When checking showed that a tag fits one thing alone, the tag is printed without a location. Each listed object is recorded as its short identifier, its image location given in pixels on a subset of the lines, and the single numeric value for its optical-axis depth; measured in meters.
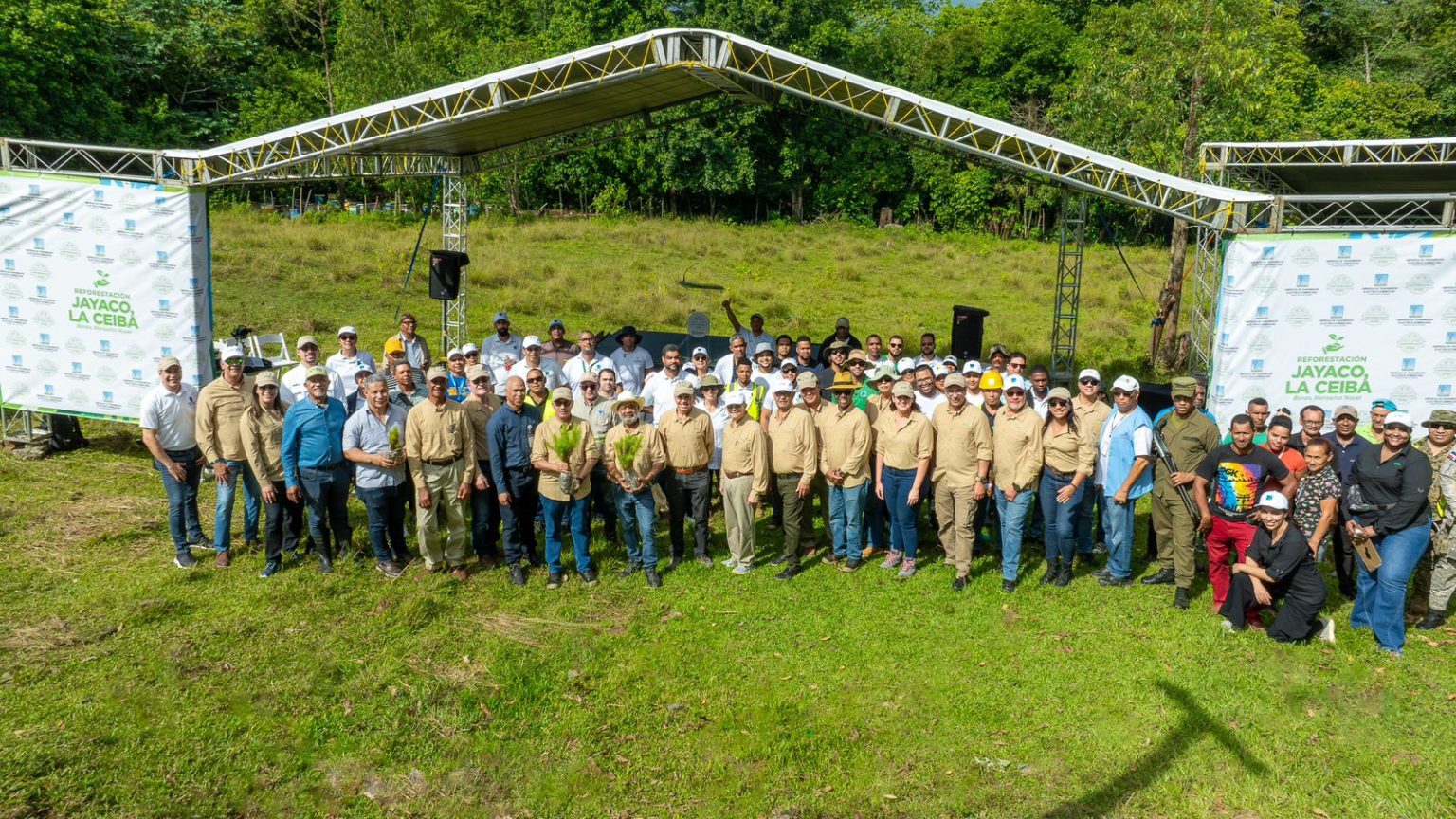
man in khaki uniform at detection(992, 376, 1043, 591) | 8.28
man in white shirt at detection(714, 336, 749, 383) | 10.42
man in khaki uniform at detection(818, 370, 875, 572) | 8.78
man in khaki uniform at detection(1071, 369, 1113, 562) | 8.63
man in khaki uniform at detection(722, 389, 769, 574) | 8.70
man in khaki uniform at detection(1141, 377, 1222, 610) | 8.16
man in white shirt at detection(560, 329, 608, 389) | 11.12
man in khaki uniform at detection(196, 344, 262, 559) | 8.45
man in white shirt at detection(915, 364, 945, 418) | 9.70
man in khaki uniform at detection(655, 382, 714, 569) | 8.77
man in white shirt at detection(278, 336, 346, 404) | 9.24
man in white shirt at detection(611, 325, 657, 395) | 11.52
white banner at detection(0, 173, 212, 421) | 10.71
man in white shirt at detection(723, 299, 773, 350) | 12.52
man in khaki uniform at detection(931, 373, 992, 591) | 8.37
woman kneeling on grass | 7.30
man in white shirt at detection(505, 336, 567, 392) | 10.34
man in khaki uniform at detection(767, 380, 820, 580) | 8.77
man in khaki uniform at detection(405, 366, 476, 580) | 8.28
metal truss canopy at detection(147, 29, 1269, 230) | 11.10
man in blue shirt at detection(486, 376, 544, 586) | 8.48
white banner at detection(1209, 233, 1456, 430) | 9.56
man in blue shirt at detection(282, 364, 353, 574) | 8.20
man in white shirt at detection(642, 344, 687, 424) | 10.23
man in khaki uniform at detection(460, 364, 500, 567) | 8.77
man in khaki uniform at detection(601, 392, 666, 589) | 8.45
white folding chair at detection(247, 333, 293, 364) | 14.84
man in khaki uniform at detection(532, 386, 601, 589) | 8.28
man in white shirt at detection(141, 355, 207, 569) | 8.45
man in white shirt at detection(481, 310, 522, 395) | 11.72
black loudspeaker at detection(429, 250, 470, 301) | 14.94
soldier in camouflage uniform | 7.45
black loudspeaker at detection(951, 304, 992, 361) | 14.62
